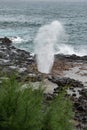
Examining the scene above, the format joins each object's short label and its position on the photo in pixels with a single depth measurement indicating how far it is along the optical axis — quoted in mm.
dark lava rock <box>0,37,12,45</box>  59325
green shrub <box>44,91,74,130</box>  14398
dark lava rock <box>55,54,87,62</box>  45531
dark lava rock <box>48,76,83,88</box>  30500
